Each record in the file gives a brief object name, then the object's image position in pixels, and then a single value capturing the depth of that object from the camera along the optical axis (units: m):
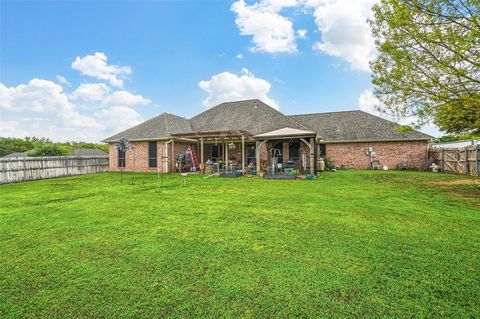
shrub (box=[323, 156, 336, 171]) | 18.02
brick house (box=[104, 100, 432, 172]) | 17.23
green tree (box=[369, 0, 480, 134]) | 6.89
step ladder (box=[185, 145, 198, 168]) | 17.59
